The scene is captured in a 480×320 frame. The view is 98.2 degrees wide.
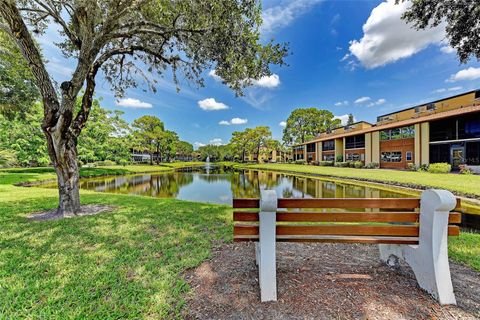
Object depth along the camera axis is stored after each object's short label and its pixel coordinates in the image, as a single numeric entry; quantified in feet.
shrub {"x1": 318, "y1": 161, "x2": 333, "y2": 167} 122.25
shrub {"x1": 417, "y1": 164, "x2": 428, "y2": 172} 70.53
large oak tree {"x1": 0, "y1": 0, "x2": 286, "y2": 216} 16.25
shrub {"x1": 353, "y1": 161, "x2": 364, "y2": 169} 100.78
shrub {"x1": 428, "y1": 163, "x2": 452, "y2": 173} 61.21
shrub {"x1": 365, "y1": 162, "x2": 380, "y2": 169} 94.56
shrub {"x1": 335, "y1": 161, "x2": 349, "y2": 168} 108.35
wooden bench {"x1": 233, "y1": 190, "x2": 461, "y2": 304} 7.32
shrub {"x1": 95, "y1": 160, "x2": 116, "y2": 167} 109.72
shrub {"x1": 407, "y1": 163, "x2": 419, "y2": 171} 73.05
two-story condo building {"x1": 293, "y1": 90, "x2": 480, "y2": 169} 66.03
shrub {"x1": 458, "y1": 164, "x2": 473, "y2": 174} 57.31
